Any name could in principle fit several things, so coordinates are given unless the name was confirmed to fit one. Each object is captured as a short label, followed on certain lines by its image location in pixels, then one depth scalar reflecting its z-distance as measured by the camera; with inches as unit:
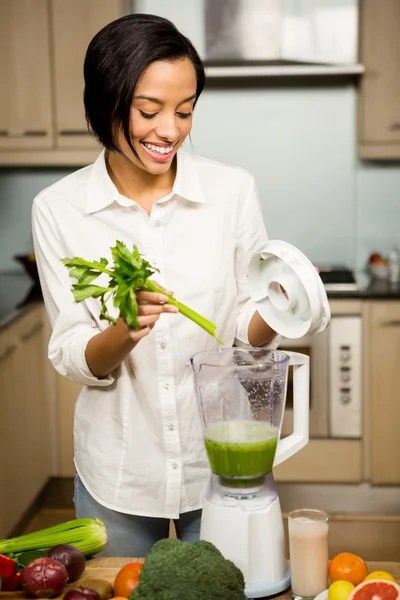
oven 130.9
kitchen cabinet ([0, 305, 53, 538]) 114.5
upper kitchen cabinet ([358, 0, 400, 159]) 133.6
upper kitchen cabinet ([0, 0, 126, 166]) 135.4
